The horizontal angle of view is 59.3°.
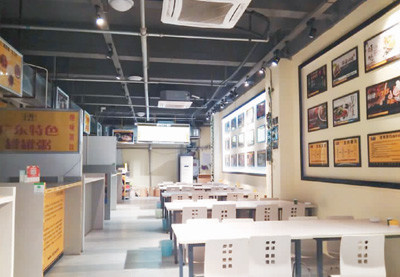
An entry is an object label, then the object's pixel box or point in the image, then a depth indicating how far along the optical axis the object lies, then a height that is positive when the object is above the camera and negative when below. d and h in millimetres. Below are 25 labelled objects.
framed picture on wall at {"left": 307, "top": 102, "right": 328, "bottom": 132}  5832 +710
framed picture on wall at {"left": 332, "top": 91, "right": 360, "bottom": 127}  4973 +733
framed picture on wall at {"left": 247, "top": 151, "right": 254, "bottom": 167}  9794 -13
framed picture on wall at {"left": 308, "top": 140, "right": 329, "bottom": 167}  5801 +78
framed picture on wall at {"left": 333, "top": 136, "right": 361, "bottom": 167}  4926 +98
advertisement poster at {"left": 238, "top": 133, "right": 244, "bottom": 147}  10766 +583
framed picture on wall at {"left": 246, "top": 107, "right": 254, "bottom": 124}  9766 +1227
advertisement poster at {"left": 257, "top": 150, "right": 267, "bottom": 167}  8762 +13
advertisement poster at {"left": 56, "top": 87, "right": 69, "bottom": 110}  8188 +1454
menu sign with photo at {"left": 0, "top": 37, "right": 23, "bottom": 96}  4516 +1237
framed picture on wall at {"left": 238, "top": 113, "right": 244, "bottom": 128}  10758 +1192
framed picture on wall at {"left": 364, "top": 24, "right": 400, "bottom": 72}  4137 +1374
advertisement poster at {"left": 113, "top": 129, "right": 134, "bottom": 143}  16138 +1092
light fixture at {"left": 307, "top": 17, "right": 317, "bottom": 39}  5598 +2079
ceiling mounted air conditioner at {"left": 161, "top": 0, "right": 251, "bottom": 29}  3457 +1515
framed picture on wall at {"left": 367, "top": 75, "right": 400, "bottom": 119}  4140 +745
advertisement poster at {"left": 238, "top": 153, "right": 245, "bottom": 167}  10764 -44
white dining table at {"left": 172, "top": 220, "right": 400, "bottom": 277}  3324 -746
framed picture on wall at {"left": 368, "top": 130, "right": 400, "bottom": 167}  4117 +111
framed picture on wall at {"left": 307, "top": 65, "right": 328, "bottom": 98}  5880 +1327
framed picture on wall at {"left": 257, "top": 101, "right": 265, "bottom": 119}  8823 +1247
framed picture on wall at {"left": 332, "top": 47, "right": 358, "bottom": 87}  5012 +1362
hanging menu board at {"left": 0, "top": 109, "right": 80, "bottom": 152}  6180 +499
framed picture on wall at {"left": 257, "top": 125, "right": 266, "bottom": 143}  8852 +640
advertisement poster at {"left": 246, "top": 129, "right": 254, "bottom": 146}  9782 +607
